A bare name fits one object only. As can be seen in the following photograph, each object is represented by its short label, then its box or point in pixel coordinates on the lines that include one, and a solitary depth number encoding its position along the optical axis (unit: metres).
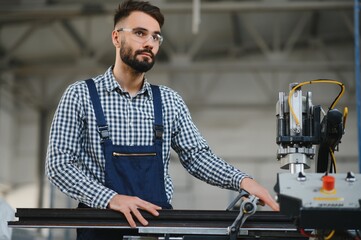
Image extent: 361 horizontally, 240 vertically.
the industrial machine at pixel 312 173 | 2.70
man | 3.29
